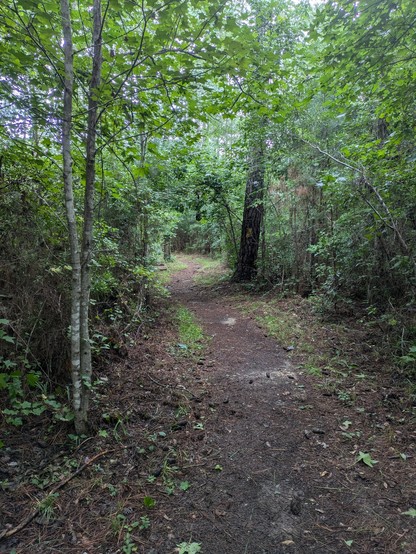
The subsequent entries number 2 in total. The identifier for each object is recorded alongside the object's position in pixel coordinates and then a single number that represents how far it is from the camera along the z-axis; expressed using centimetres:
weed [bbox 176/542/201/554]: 211
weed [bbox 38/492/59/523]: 234
